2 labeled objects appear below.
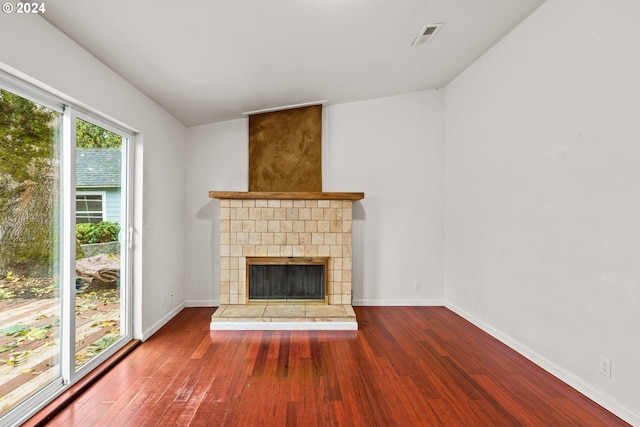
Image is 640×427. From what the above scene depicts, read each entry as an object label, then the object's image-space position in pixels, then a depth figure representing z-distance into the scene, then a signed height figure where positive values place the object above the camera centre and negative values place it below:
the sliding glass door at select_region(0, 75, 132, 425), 1.95 -0.23
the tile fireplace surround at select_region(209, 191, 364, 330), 4.18 -0.26
